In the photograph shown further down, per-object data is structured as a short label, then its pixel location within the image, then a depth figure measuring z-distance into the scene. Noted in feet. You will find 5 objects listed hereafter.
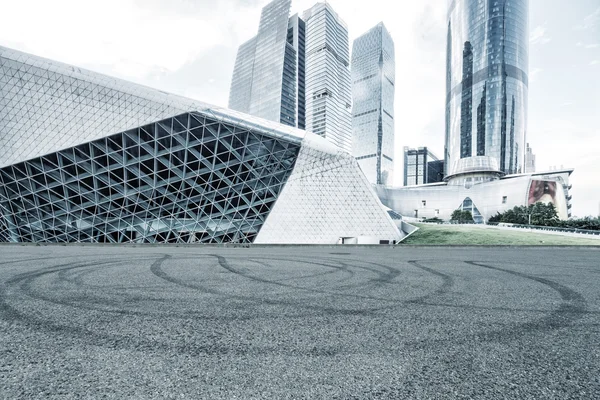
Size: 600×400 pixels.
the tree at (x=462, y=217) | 236.55
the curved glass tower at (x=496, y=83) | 386.73
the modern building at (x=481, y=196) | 238.48
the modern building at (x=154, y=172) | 92.17
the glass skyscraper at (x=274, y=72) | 390.01
